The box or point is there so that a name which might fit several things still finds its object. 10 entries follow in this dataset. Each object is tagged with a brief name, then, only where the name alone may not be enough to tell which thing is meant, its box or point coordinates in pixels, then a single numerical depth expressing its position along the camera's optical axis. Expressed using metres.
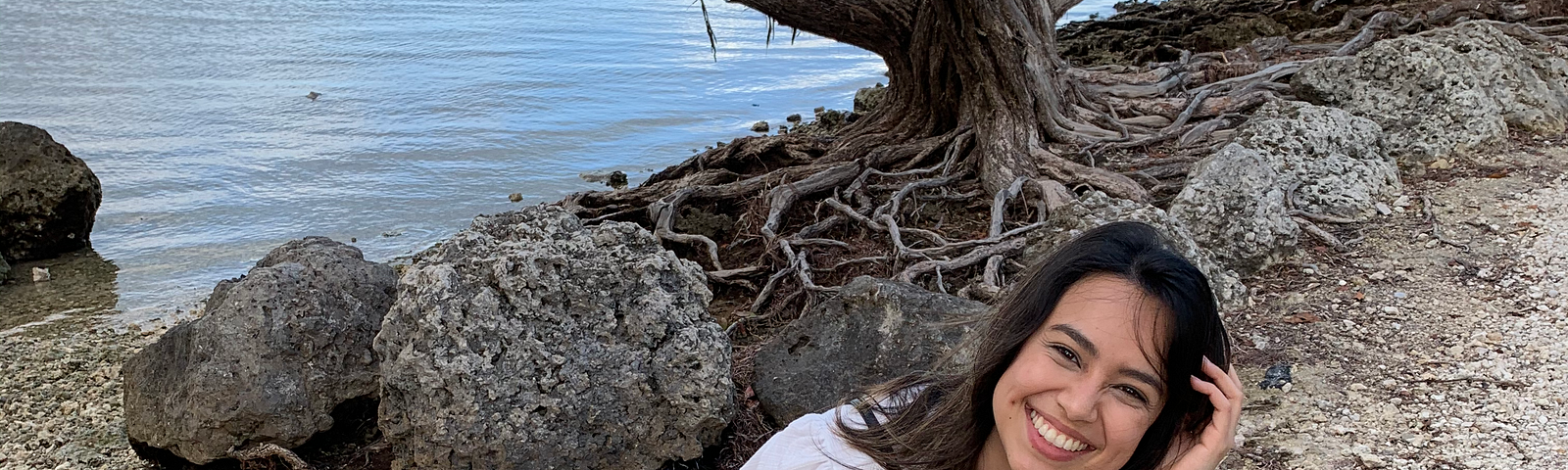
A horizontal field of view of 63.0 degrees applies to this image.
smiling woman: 1.89
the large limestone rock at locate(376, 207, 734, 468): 3.18
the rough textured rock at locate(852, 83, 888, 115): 9.05
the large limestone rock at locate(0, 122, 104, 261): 6.45
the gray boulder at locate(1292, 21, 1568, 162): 5.58
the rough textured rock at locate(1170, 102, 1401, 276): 4.35
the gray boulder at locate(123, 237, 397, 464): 3.56
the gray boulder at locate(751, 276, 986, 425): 3.47
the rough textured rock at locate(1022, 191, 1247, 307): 4.02
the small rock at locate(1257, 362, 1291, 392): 3.46
